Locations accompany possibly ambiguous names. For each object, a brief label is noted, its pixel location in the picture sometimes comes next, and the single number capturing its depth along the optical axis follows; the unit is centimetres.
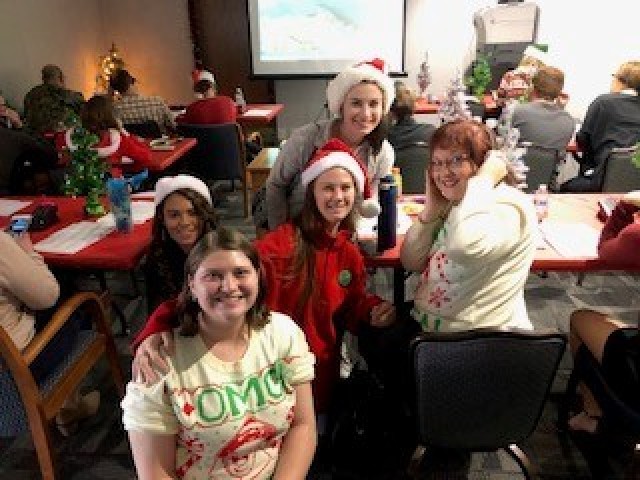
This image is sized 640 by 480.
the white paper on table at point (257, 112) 505
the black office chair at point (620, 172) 311
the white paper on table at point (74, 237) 222
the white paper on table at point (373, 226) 226
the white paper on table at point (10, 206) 263
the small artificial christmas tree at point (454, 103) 333
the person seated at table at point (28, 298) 179
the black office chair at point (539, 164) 309
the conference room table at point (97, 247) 213
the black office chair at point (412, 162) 318
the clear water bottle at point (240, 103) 525
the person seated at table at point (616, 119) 371
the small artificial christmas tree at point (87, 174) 254
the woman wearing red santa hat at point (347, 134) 224
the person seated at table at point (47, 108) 442
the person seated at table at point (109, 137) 321
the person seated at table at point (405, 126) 323
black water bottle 207
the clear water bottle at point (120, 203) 230
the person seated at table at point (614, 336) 175
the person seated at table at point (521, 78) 475
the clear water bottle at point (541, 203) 244
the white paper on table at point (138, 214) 248
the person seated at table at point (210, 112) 435
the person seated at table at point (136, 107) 438
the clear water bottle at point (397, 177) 258
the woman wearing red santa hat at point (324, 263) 181
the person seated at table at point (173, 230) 209
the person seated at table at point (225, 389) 131
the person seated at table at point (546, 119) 354
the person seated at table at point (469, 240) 154
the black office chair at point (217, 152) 415
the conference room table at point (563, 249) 206
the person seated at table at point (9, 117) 432
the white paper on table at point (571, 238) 212
